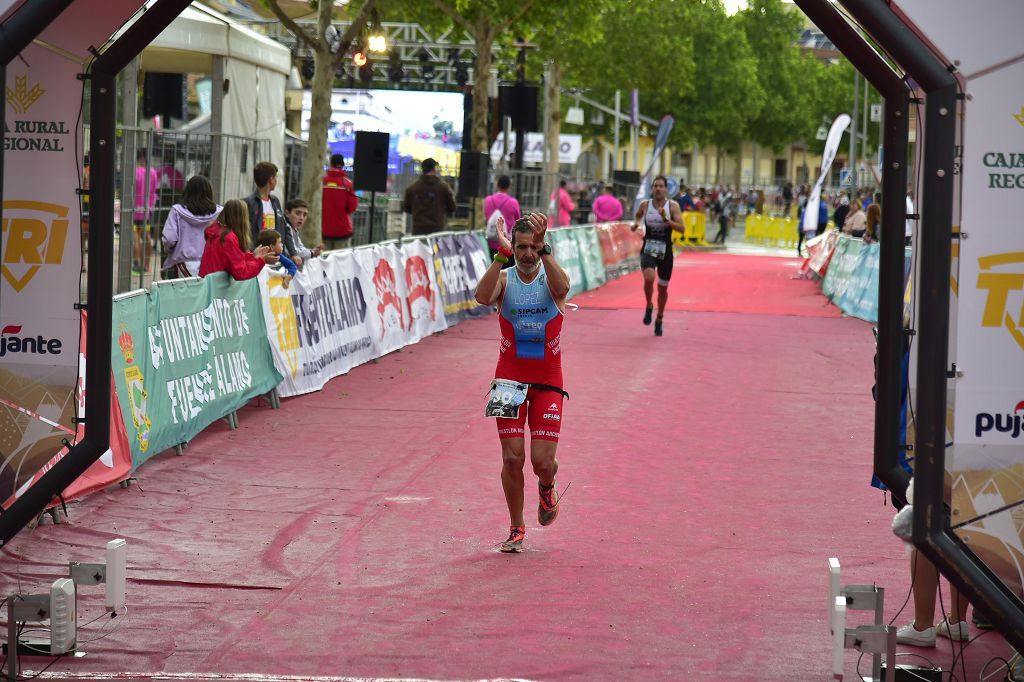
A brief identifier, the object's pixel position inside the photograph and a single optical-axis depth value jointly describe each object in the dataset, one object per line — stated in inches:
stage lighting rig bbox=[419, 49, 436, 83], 1784.4
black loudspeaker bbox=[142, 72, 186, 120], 1077.1
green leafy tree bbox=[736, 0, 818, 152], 3176.7
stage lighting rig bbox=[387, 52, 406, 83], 1743.4
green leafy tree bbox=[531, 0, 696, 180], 2011.6
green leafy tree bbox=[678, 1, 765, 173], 2893.7
